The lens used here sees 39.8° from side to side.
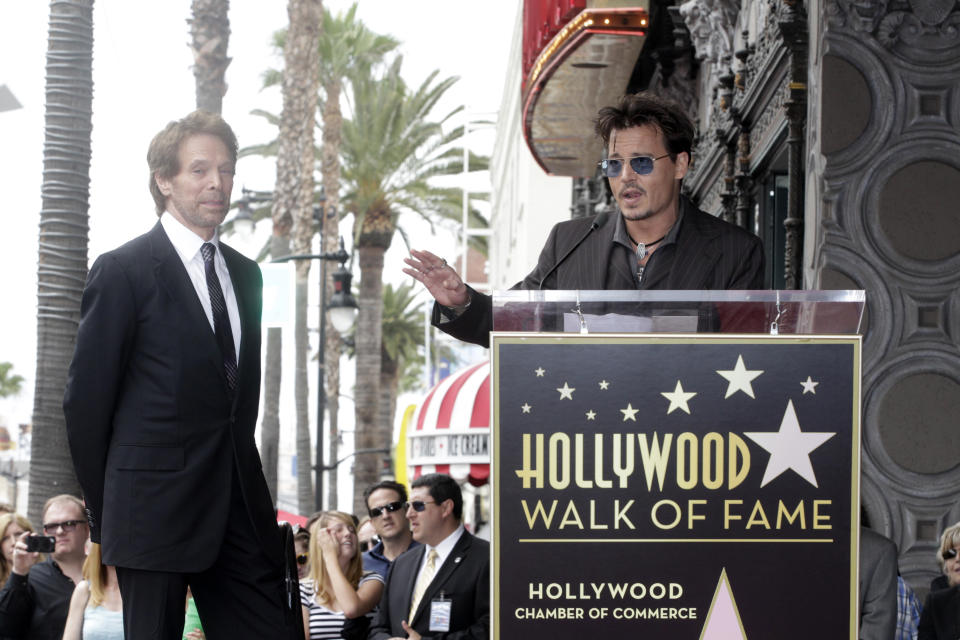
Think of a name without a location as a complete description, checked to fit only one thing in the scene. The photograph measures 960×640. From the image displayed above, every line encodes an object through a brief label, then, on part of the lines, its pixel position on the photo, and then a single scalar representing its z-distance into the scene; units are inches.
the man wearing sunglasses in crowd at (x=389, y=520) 392.8
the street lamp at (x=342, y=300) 815.7
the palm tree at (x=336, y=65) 1213.1
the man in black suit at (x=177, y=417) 155.0
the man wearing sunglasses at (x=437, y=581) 304.8
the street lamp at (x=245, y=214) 893.2
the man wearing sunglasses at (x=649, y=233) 154.9
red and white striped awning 876.6
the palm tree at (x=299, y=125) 965.8
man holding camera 285.1
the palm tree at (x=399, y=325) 1815.9
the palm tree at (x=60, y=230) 365.4
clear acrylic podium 125.3
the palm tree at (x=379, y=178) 1291.8
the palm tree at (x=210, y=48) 567.8
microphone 162.2
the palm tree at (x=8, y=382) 4072.3
